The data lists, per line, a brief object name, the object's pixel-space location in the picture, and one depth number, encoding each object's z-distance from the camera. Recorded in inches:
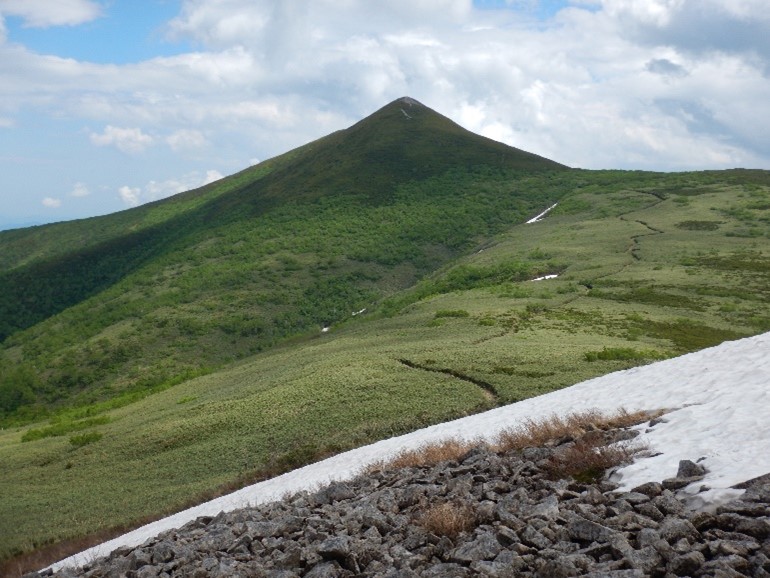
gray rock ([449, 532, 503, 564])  376.5
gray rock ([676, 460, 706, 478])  411.8
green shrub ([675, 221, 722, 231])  3221.0
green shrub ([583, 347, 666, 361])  1262.3
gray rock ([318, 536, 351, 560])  417.7
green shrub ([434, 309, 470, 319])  1881.0
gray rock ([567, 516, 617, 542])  362.6
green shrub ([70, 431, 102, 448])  1422.2
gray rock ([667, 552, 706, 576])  319.6
